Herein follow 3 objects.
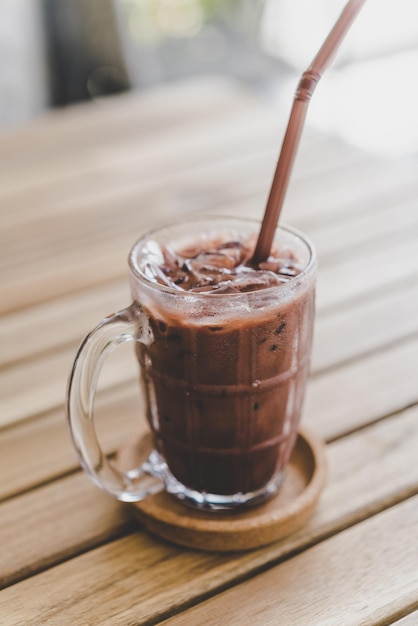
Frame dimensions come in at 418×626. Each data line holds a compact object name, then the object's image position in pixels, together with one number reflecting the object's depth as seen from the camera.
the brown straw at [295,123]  0.69
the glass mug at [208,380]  0.71
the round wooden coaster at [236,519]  0.74
